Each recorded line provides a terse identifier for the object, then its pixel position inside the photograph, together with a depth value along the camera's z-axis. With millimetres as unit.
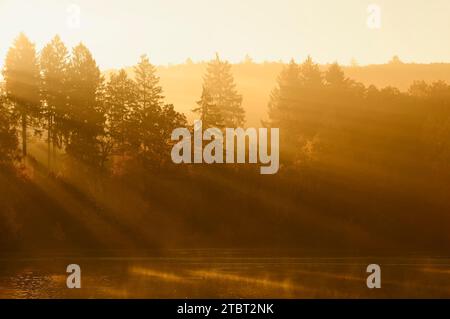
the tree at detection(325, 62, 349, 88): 97388
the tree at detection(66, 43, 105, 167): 75125
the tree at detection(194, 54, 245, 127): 106312
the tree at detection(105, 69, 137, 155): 76688
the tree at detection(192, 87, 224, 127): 78431
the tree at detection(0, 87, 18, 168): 69438
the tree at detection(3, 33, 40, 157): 77250
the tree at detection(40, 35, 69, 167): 77562
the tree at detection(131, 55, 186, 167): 75312
